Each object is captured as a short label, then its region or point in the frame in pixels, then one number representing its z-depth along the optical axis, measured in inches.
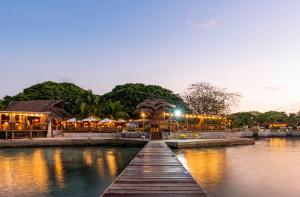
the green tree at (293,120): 2871.7
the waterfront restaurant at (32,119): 1284.5
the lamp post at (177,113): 1238.9
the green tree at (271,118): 3023.5
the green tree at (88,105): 1537.6
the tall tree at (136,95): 1929.6
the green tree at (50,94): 1856.4
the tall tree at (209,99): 1779.8
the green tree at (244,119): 2697.8
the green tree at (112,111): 1574.2
